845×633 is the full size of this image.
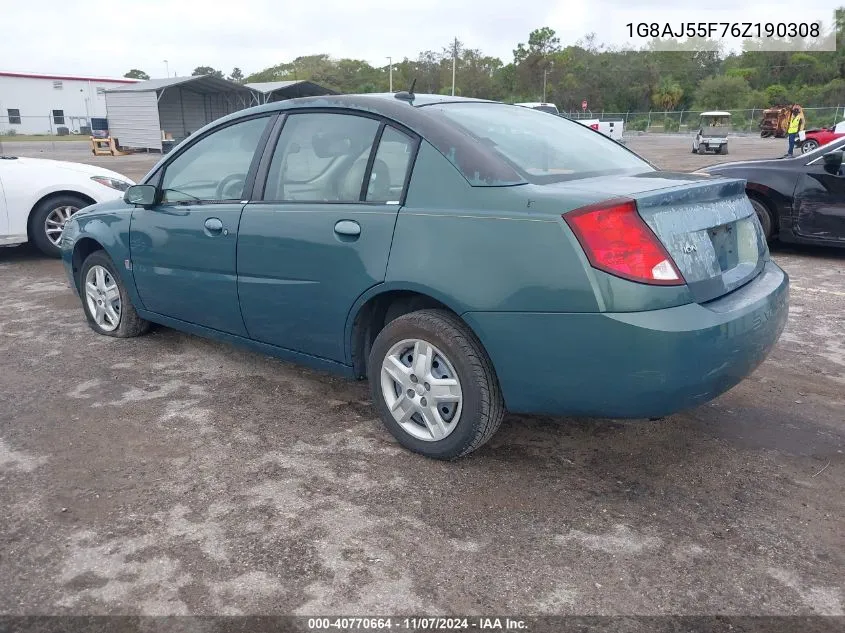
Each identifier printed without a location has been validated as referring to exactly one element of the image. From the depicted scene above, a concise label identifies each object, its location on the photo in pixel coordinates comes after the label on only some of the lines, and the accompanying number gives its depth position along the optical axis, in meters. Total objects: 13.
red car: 27.00
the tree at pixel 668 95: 71.44
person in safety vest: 23.52
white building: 64.25
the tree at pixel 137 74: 122.31
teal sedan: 2.67
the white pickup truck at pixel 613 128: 36.95
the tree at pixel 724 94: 63.28
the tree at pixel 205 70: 126.25
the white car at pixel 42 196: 7.58
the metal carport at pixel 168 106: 34.22
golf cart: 29.31
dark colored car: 7.32
